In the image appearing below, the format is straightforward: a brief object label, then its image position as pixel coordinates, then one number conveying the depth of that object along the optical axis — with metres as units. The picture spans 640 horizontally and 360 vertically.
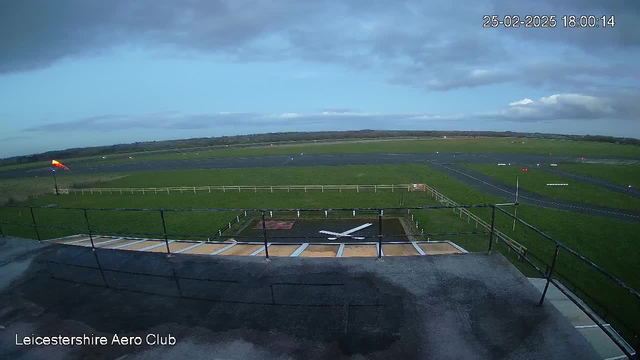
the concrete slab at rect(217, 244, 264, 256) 8.96
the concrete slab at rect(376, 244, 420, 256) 9.33
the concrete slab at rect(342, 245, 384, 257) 8.34
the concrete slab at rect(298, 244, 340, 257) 8.41
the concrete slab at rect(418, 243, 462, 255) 9.72
